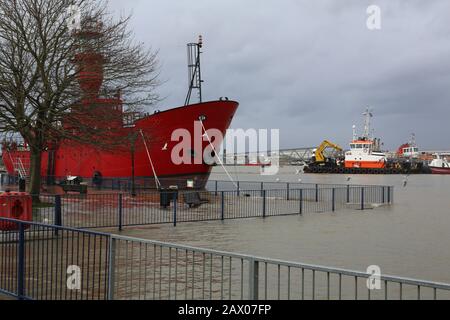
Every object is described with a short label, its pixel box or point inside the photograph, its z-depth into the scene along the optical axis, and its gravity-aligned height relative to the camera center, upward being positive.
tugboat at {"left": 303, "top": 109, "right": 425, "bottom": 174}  102.31 +1.46
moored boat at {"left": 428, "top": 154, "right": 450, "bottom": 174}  123.62 +1.02
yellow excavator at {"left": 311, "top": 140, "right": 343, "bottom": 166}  108.62 +2.54
